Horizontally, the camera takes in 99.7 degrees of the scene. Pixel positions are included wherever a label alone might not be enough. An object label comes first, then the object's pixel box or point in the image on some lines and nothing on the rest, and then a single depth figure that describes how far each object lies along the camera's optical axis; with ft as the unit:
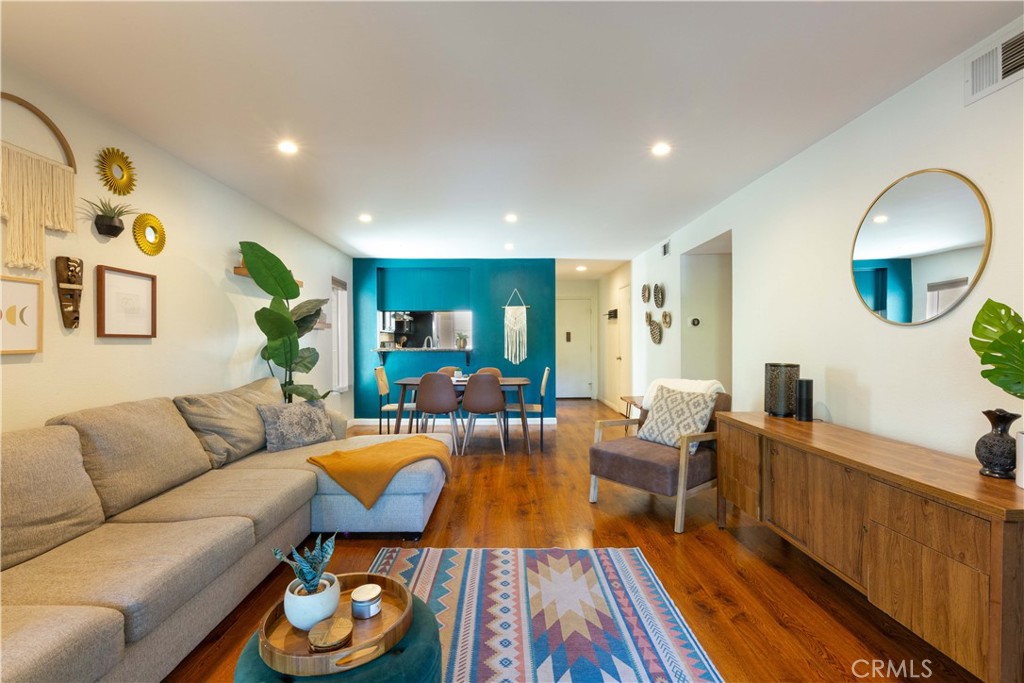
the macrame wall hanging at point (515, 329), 21.45
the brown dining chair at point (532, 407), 17.25
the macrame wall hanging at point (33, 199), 6.23
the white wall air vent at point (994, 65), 5.55
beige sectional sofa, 4.16
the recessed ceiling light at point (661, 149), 8.98
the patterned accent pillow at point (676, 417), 10.22
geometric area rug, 5.42
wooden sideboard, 4.24
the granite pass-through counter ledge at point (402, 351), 21.29
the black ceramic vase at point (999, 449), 5.05
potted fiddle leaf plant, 11.17
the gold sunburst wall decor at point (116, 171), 7.87
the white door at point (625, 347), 22.97
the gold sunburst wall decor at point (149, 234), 8.70
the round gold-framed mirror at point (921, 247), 6.08
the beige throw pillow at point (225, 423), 8.87
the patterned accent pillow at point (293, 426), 10.23
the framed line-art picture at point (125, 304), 7.84
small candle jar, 4.40
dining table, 16.23
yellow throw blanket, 8.54
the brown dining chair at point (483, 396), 15.57
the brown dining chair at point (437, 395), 15.37
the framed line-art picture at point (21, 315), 6.17
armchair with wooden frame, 9.35
